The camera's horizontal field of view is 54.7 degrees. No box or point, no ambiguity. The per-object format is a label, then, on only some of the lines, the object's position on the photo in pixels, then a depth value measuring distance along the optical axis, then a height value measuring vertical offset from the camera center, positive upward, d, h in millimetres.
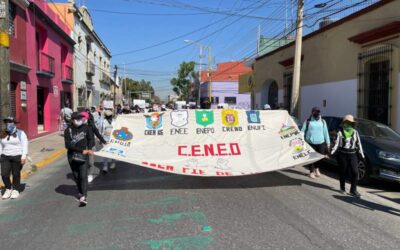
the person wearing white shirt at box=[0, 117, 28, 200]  7289 -862
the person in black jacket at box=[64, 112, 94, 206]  6680 -708
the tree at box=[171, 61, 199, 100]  87600 +6691
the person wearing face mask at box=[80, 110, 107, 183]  8622 -583
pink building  16031 +2212
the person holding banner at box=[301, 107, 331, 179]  9242 -630
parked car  8180 -955
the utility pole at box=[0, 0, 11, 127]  8680 +1046
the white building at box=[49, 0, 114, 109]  28109 +4748
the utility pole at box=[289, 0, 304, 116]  15492 +2003
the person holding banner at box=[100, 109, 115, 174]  10243 -445
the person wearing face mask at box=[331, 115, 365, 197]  7555 -817
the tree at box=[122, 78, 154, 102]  123562 +7309
